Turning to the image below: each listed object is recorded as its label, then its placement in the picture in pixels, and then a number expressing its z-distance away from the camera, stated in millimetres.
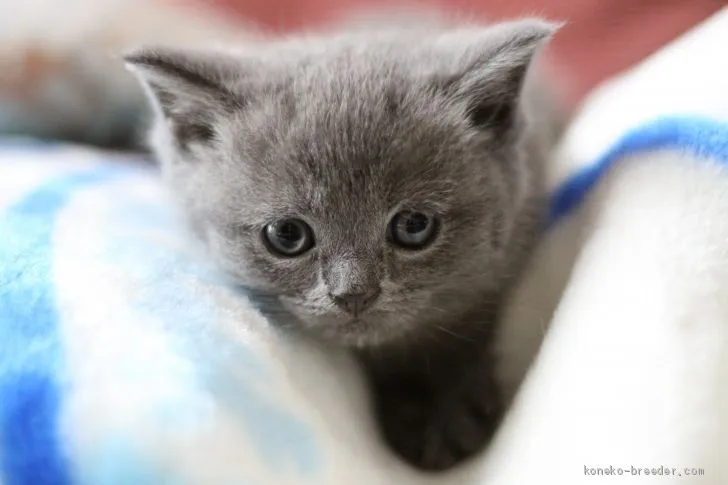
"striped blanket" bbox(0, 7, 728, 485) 182
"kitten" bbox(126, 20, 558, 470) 222
